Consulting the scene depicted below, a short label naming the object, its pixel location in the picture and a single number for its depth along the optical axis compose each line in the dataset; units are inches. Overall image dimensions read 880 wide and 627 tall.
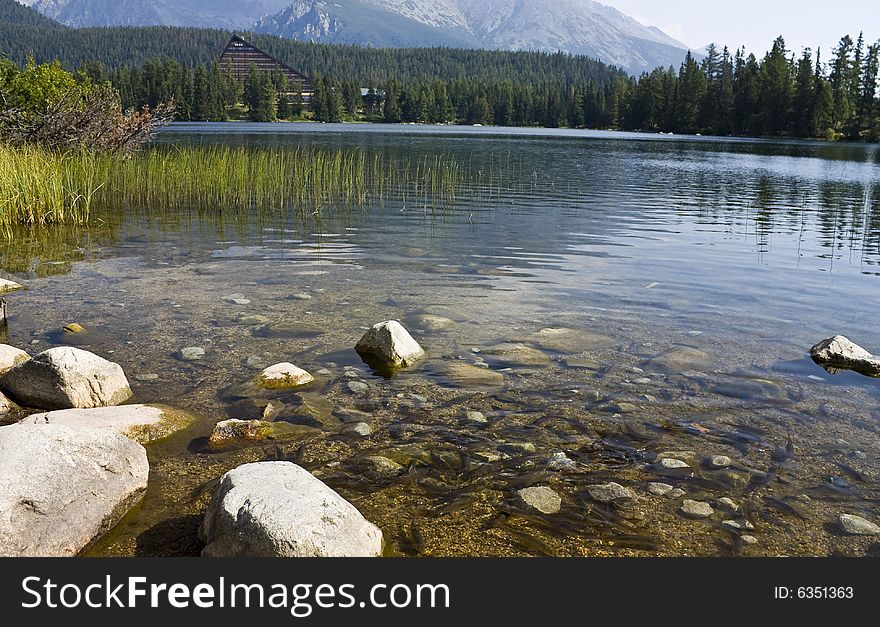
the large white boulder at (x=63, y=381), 251.0
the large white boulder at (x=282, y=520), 152.5
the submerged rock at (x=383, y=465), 215.2
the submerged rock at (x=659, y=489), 204.5
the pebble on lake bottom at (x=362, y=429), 241.9
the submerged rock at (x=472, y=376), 290.7
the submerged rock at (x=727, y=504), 196.4
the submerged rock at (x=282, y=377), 280.5
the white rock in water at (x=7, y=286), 424.8
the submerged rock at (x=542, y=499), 195.3
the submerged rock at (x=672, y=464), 220.5
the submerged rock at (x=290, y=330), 353.4
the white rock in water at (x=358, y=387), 280.7
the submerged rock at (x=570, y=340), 342.6
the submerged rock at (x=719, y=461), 222.1
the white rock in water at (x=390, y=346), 309.1
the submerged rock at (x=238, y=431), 233.1
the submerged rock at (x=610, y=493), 200.4
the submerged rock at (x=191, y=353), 313.7
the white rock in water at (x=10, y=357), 277.7
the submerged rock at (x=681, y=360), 315.9
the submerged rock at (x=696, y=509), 193.2
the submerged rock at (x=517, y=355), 319.3
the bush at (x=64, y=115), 845.8
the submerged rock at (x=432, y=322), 372.2
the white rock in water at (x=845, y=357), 313.1
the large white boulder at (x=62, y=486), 157.8
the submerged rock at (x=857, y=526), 185.2
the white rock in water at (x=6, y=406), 248.1
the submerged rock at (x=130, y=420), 225.1
